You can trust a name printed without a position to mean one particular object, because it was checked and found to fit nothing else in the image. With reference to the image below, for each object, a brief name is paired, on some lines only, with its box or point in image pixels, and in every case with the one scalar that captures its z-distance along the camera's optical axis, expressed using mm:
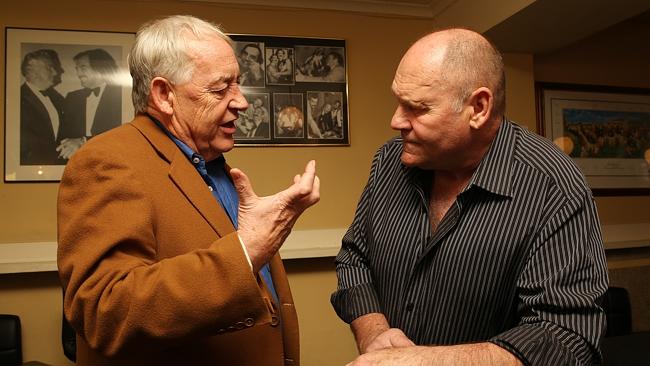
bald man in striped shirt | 1088
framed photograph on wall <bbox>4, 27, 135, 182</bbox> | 2984
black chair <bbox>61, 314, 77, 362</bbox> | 2735
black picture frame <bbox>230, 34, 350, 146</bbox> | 3307
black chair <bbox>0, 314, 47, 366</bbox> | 2705
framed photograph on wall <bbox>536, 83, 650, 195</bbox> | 3668
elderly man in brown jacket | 937
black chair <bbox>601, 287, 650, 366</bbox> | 2049
